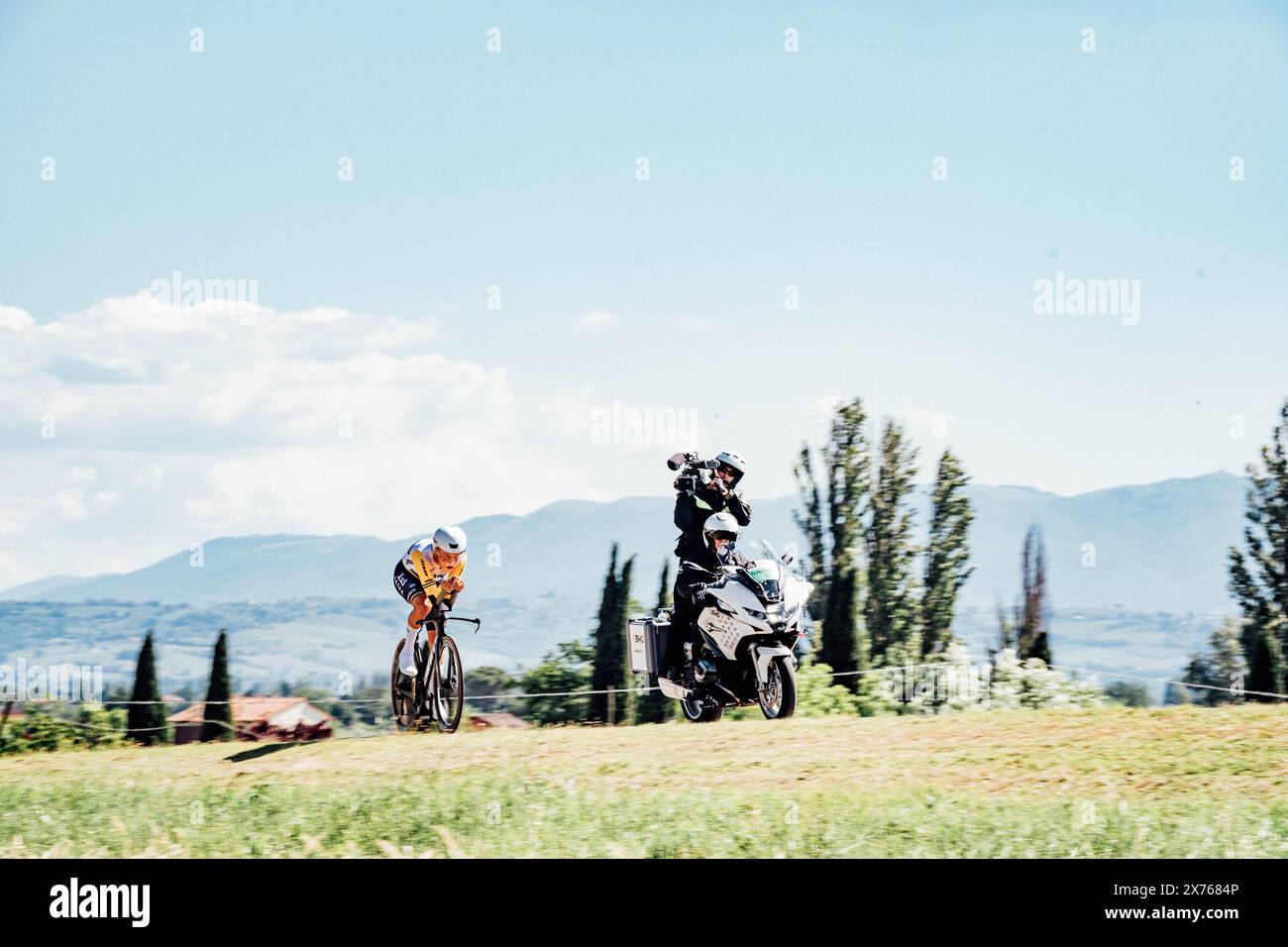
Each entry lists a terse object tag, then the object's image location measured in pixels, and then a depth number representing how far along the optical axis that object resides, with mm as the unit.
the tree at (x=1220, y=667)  27969
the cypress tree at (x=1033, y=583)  52012
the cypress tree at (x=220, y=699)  22844
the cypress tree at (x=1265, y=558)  36594
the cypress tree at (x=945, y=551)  35625
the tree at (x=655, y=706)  25219
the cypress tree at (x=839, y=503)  33031
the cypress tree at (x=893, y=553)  35219
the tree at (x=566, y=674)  25734
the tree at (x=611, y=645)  25609
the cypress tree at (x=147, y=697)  25156
